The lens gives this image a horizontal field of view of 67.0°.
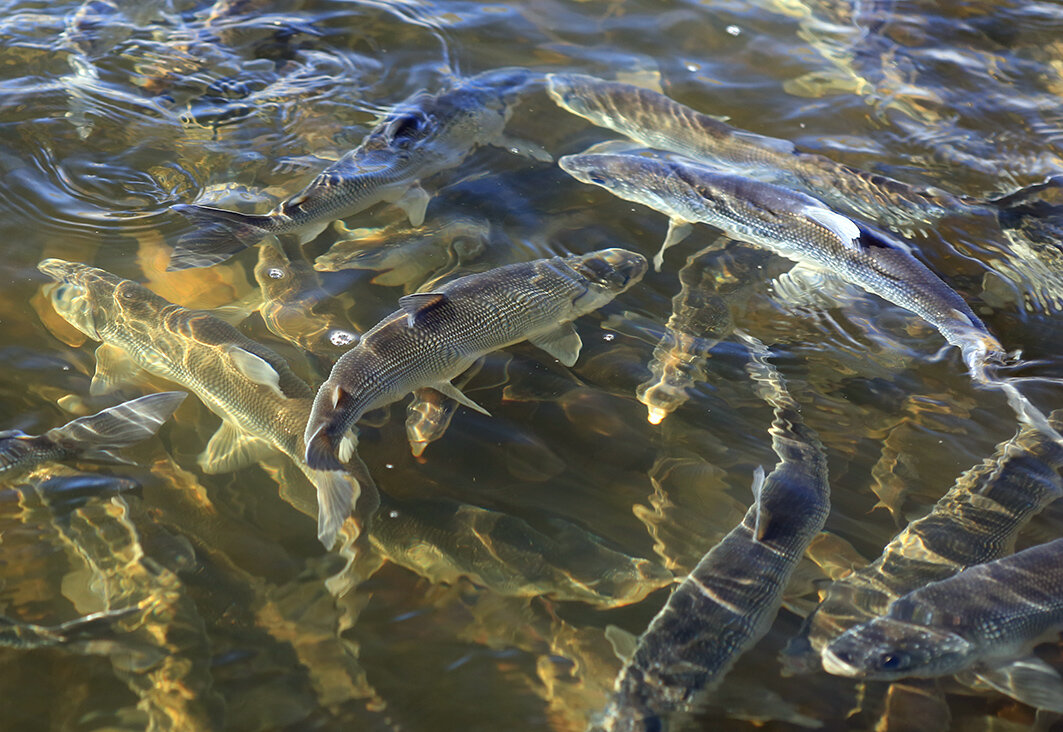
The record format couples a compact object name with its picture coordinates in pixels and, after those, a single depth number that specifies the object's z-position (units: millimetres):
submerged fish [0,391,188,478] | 4039
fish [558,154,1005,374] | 4941
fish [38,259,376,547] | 4137
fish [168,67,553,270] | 5098
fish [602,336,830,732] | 3336
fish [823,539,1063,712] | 3486
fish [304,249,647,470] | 4023
